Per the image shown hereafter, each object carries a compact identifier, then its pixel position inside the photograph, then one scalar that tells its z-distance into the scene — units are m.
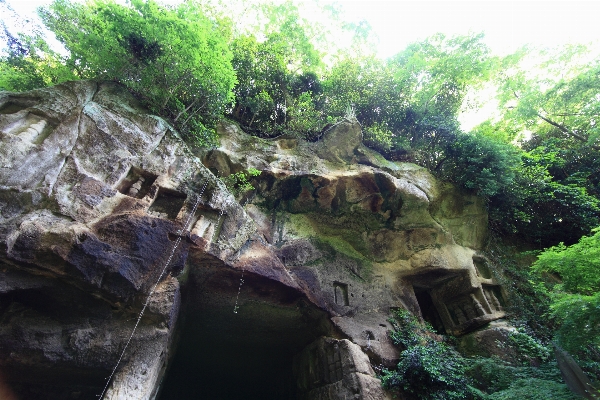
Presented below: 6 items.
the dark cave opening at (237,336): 8.38
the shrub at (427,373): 7.44
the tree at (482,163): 11.89
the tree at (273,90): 12.71
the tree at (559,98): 14.28
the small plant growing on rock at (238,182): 9.88
